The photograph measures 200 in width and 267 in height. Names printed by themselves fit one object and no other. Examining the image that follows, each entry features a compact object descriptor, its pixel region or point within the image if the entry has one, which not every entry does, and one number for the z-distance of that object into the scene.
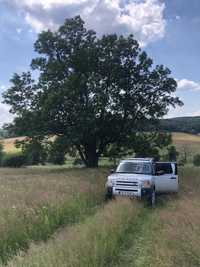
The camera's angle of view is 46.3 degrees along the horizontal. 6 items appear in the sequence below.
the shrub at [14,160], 43.74
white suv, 9.33
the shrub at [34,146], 21.55
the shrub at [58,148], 20.33
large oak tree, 20.22
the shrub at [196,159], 40.84
